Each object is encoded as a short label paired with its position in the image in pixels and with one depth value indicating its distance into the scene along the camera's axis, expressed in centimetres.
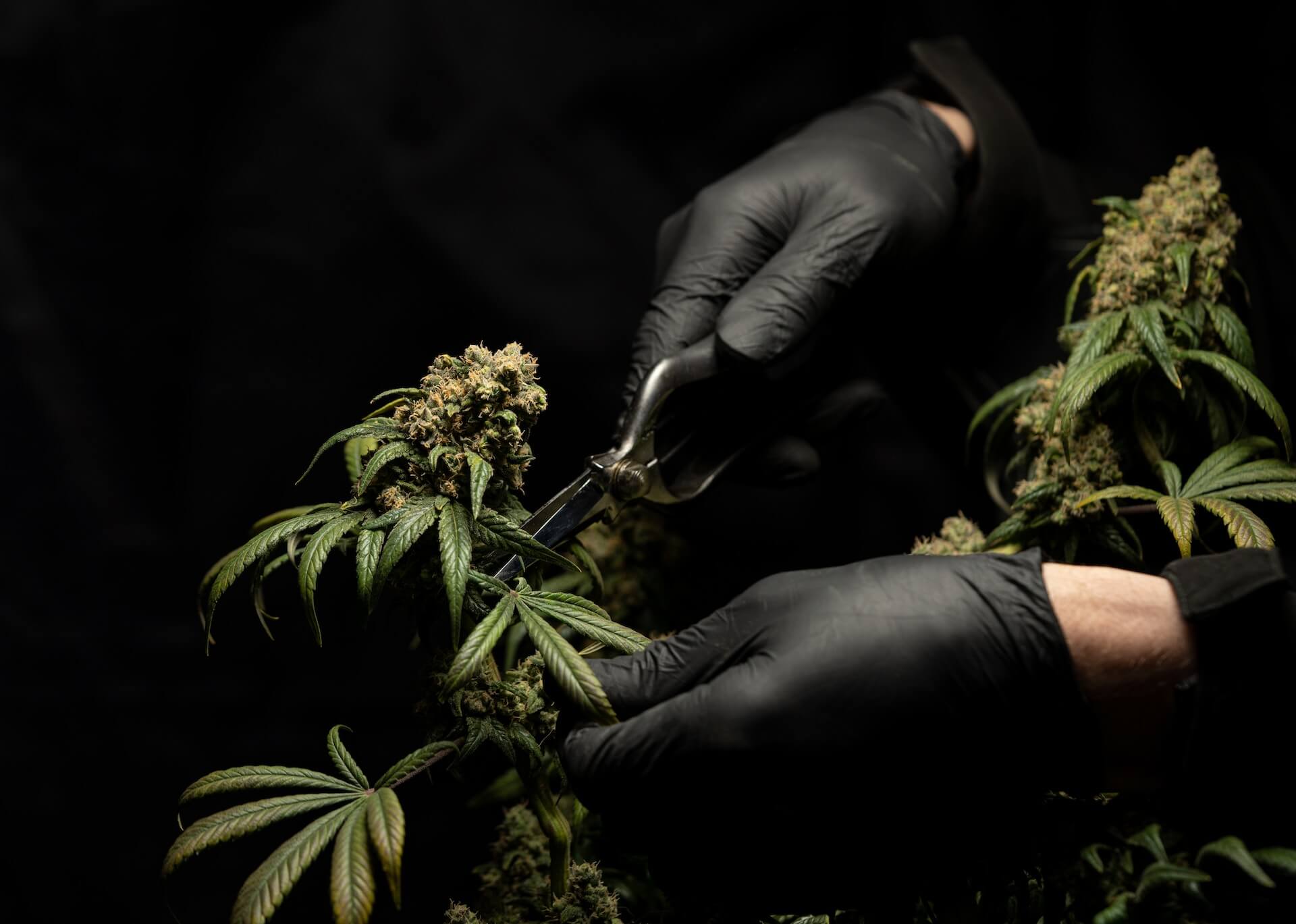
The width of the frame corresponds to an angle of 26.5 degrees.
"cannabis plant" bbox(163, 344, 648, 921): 91
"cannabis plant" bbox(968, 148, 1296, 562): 101
